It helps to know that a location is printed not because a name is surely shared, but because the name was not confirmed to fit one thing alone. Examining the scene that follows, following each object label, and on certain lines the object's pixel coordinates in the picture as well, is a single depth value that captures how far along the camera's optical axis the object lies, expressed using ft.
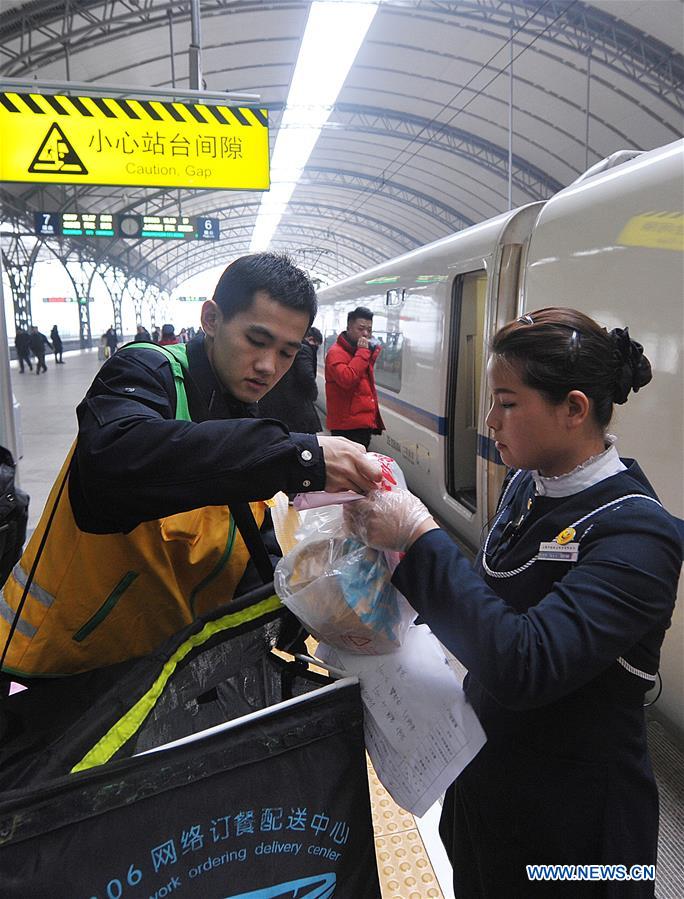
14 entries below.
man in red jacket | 19.54
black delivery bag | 2.70
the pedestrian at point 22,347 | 62.88
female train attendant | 3.45
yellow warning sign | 19.12
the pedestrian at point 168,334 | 38.40
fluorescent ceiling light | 43.02
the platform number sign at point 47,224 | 40.01
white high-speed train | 8.50
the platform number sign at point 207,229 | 41.06
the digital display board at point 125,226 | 39.52
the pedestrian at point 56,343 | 80.12
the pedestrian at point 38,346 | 63.82
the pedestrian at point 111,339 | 81.54
